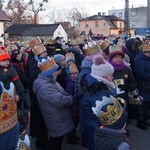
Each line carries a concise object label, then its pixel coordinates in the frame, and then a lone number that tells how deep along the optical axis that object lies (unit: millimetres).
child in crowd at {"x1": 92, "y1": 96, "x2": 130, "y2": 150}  2031
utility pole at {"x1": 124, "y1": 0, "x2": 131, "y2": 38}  33691
